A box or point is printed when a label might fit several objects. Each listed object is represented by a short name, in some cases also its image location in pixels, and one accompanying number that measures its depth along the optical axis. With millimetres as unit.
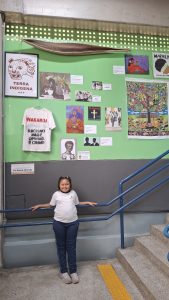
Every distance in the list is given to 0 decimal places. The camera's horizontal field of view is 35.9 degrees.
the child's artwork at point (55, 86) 3656
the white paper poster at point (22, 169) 3529
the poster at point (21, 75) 3586
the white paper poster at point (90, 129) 3746
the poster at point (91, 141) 3734
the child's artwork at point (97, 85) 3797
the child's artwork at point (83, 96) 3742
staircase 2553
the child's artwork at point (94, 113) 3762
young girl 3021
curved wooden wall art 3627
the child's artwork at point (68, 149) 3670
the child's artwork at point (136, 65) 3906
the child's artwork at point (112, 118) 3801
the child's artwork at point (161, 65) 3998
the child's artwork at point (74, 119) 3697
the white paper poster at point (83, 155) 3711
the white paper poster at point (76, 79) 3746
